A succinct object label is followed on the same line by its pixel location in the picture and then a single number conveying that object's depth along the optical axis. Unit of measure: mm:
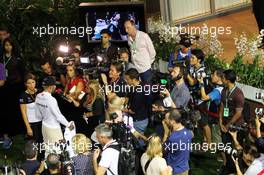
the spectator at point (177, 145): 8039
